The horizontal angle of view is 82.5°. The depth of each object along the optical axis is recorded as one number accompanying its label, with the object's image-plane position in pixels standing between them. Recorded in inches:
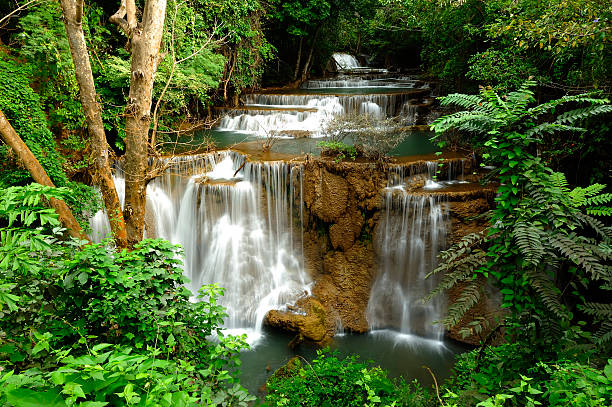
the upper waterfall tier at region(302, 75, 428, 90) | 745.3
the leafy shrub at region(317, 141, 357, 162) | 346.6
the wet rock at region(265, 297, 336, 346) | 297.4
